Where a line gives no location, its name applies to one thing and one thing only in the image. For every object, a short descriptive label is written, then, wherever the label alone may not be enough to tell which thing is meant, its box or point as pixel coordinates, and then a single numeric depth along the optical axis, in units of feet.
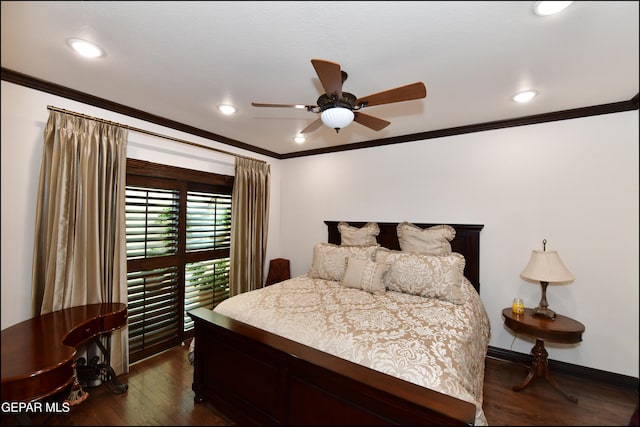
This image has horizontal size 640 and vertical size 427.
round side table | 5.61
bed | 3.51
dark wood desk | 2.80
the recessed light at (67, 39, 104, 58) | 5.16
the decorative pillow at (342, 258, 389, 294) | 8.45
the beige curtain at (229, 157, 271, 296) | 11.43
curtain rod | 6.82
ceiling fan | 5.10
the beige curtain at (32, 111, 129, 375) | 6.41
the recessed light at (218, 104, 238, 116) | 8.18
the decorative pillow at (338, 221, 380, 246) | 10.89
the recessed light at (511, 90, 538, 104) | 6.70
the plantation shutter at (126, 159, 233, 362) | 8.66
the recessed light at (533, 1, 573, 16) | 3.82
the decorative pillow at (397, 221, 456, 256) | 9.34
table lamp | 6.28
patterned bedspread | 4.44
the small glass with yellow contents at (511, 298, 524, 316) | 7.41
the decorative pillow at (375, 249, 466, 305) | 7.80
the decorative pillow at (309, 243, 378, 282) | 9.72
